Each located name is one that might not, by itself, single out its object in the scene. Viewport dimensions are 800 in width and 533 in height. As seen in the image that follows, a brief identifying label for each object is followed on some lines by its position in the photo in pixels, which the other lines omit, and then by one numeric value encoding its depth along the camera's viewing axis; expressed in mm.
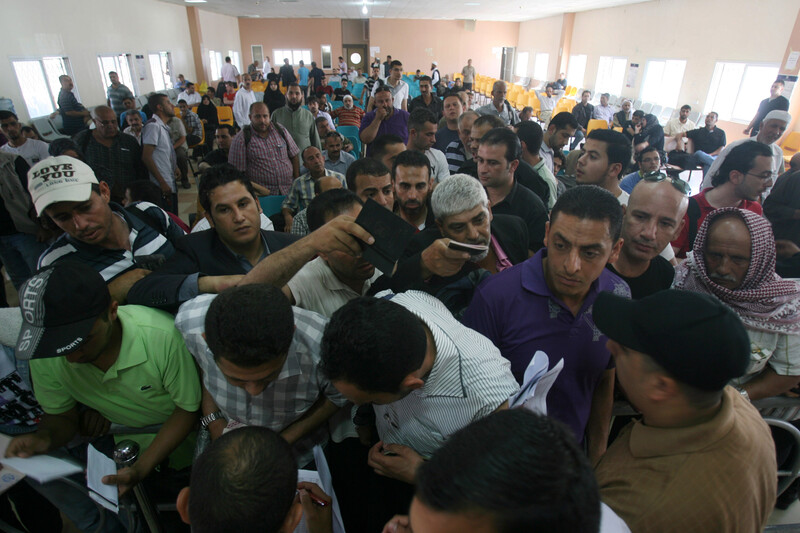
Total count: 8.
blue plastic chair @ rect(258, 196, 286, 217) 3740
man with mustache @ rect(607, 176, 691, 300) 1894
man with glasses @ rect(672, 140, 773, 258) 2639
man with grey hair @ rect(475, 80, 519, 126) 5367
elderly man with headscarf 1640
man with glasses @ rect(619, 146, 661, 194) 4598
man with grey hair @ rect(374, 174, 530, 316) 1530
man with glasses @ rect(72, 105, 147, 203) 3870
